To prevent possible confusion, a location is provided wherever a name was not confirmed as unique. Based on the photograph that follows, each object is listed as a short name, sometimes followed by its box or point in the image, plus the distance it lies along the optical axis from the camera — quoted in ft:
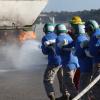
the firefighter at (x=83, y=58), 32.45
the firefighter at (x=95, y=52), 30.45
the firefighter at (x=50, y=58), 38.86
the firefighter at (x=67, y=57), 36.00
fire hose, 29.14
